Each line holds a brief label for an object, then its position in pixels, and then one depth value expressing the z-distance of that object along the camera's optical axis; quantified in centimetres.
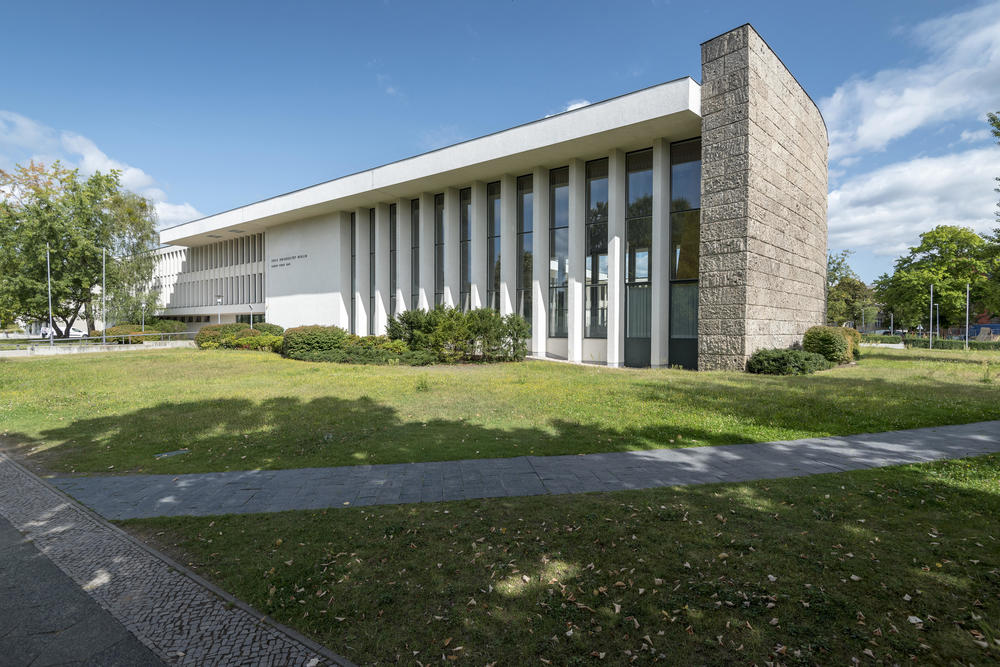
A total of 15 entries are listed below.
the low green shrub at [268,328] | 3455
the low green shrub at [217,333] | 3250
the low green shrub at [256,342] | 3055
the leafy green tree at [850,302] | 6212
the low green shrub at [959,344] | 3947
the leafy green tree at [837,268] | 5988
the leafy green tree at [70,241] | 3869
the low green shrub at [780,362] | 1698
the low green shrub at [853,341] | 2248
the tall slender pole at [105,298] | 4129
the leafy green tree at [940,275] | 4822
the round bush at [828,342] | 1941
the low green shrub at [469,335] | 2122
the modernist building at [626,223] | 1806
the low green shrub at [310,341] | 2473
